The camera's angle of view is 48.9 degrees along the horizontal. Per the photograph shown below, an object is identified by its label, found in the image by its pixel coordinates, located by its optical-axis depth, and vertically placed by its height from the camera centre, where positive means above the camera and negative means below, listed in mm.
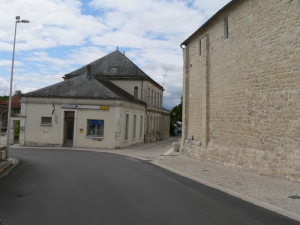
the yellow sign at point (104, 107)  26156 +1962
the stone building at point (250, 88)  10969 +1979
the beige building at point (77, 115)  26250 +1258
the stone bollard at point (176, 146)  22969 -848
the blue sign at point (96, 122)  26344 +769
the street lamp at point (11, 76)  16016 +2650
